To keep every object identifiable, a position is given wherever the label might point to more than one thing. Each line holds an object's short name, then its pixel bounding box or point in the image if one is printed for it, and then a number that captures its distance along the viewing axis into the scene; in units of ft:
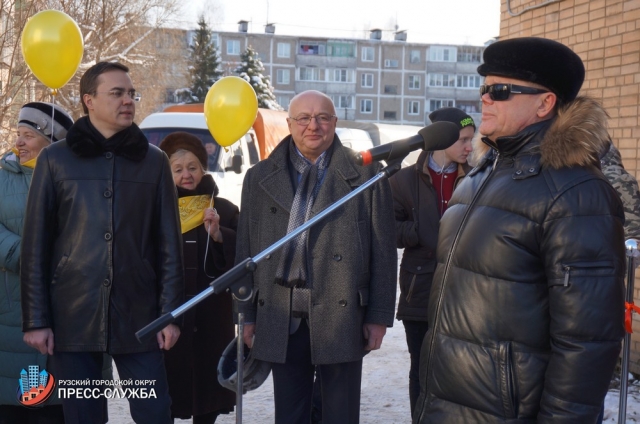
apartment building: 276.41
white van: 45.75
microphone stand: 9.15
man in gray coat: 12.42
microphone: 9.49
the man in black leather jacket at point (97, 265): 12.38
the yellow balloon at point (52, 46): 18.33
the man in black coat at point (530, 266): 7.73
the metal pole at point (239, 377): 10.19
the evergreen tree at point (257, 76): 134.51
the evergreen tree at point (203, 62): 165.45
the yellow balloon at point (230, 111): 18.70
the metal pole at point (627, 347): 12.59
